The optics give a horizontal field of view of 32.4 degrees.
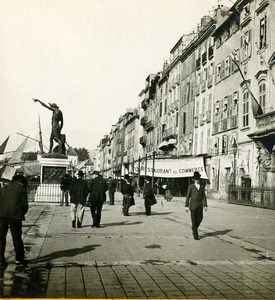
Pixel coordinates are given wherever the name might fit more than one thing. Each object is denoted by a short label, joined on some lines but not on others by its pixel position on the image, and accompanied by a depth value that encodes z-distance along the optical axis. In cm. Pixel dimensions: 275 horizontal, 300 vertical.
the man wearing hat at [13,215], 753
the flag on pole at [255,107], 2777
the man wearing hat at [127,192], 1819
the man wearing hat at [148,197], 1872
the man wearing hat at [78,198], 1335
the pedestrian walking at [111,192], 2667
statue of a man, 2357
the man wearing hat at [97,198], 1382
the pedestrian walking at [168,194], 3343
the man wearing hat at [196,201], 1165
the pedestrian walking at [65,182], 2142
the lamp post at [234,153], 3255
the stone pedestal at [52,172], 2377
